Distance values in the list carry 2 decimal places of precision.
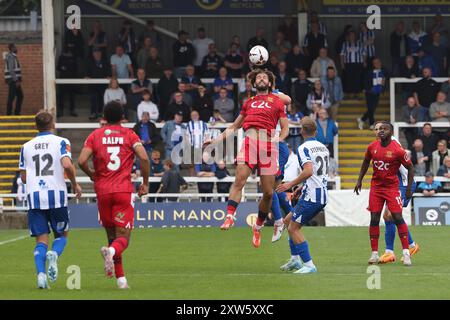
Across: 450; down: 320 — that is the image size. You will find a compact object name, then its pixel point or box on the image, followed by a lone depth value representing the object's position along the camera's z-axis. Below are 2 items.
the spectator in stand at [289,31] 34.72
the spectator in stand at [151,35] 35.09
